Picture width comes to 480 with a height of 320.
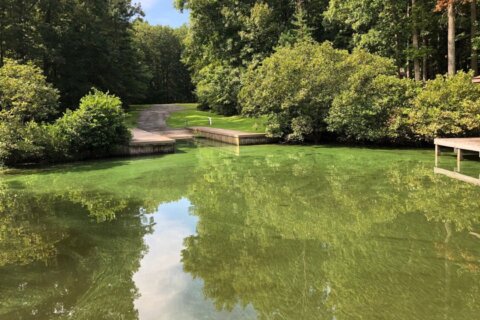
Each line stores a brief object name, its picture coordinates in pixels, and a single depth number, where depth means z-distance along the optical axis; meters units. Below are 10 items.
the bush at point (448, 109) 13.64
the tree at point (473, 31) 18.17
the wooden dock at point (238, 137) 18.52
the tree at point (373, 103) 15.39
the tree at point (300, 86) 16.86
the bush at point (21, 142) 13.30
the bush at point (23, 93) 14.46
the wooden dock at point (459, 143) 10.13
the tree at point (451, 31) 15.57
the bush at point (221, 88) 30.44
